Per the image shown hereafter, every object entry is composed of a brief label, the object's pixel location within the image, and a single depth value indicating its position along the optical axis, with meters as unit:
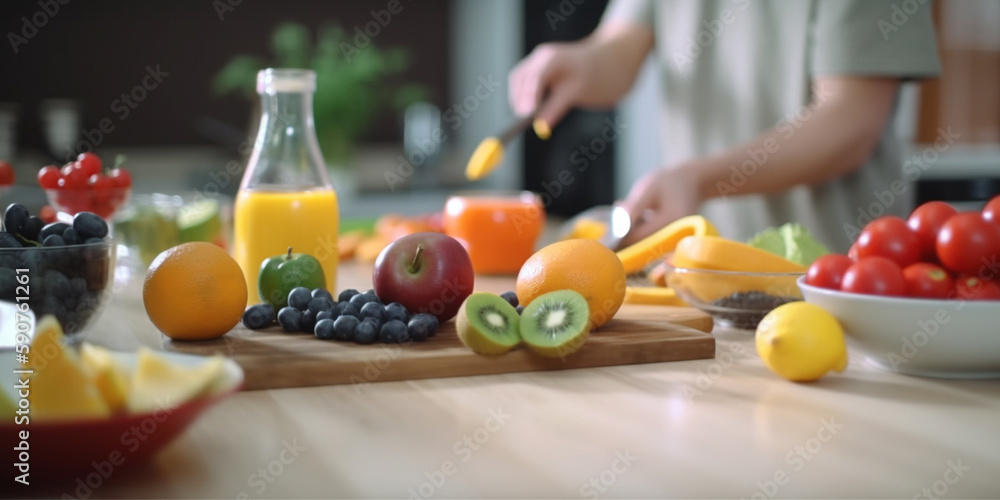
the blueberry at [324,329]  0.97
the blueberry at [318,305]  1.00
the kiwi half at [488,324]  0.91
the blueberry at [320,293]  1.02
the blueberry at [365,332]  0.95
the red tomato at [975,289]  0.83
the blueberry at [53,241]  0.90
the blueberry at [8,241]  0.89
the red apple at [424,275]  1.04
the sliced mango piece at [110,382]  0.58
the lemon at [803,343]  0.84
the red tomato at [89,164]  1.35
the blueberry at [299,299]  1.02
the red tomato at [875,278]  0.86
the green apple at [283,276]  1.07
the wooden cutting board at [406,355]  0.87
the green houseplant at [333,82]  3.83
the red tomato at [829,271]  0.91
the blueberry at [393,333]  0.96
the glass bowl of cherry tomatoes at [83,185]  1.34
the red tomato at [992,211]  0.87
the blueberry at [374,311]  0.98
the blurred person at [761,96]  1.85
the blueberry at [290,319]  1.00
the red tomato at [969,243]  0.84
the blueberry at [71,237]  0.92
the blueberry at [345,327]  0.96
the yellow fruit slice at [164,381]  0.59
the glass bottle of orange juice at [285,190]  1.29
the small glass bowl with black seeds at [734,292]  1.11
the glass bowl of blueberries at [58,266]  0.89
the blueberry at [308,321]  1.00
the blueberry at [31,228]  0.93
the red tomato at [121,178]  1.36
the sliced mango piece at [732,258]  1.11
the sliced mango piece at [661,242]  1.36
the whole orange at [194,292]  0.94
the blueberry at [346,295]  1.07
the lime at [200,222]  1.65
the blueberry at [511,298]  1.07
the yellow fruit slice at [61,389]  0.56
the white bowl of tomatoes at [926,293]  0.83
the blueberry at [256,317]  1.03
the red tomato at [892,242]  0.90
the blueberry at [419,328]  0.96
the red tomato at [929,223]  0.90
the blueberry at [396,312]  0.99
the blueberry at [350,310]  0.99
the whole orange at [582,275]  1.00
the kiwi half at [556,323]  0.91
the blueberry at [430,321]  0.98
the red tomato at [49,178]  1.33
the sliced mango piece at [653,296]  1.24
